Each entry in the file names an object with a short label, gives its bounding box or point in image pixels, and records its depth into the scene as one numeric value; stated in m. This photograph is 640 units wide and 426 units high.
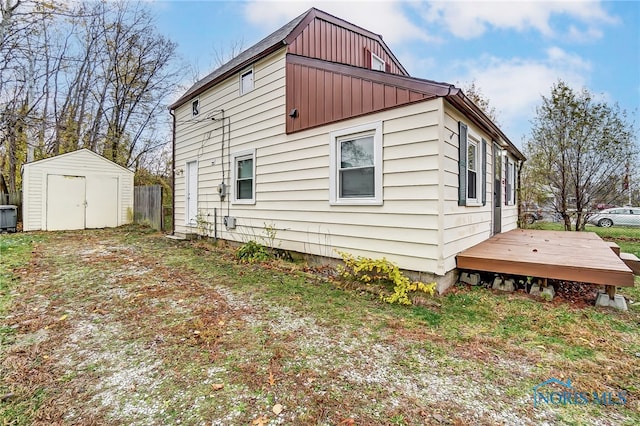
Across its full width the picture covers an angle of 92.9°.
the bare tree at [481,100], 13.67
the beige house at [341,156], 4.23
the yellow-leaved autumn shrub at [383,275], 4.00
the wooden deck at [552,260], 3.66
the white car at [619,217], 14.69
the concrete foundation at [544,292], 4.06
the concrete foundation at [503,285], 4.42
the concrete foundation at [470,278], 4.67
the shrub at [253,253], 6.22
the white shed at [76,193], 10.78
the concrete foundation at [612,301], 3.71
